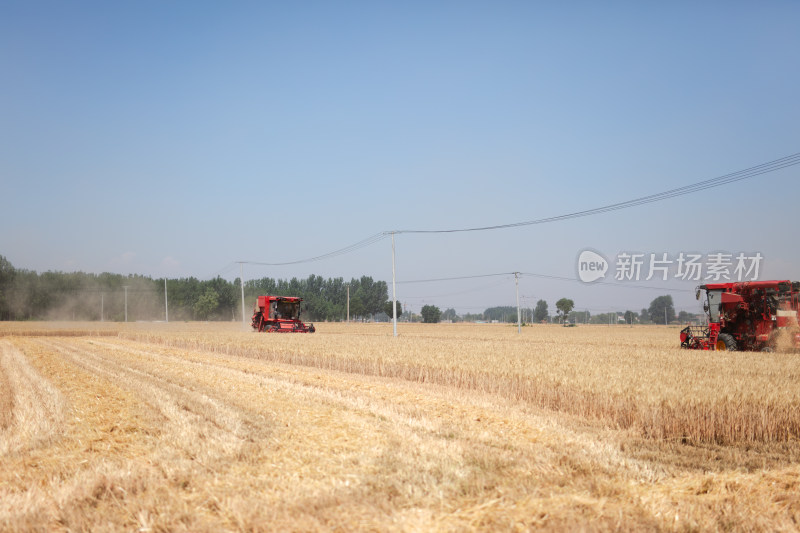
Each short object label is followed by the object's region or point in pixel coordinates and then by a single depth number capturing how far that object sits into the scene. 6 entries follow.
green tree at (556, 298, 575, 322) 130.00
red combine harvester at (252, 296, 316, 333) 38.53
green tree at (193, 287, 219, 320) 106.44
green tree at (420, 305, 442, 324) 127.69
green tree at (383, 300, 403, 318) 122.62
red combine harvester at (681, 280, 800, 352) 19.86
